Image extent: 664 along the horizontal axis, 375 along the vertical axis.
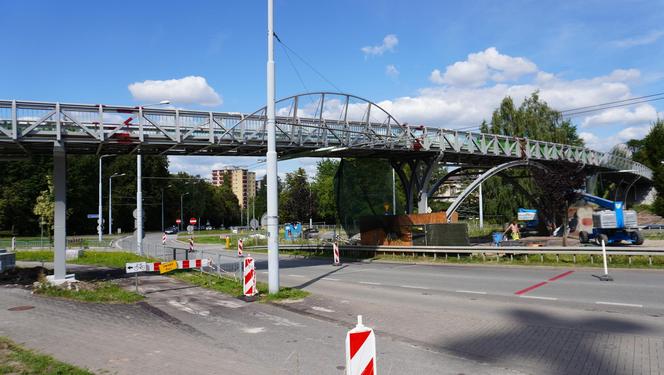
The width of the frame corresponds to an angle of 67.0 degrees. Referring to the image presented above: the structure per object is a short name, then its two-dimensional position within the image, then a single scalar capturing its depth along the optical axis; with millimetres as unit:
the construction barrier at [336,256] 25872
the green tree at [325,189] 88625
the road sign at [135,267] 15727
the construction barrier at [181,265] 16547
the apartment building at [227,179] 166125
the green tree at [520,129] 54688
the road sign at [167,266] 16469
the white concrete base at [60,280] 17473
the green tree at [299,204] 71312
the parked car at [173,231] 87288
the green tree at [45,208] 54438
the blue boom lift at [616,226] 28719
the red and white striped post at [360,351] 4496
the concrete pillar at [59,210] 18453
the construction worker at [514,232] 32531
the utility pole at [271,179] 14234
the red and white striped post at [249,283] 14125
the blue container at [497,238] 30108
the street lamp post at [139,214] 33206
